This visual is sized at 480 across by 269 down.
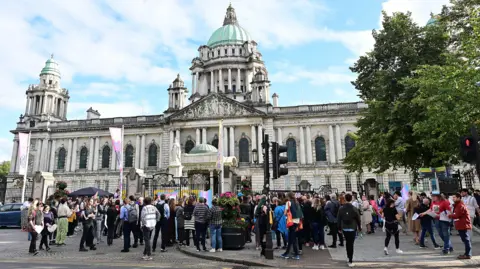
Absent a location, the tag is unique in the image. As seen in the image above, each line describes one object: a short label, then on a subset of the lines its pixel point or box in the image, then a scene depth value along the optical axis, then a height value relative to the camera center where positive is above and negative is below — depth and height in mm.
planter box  11633 -1293
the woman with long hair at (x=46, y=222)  11914 -672
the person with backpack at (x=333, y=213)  11901 -504
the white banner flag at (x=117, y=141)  26562 +4777
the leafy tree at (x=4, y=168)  80738 +8679
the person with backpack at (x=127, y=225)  11625 -795
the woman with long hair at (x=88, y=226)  12102 -837
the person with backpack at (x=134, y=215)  11602 -467
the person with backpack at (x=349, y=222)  8913 -634
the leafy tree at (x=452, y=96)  14758 +4582
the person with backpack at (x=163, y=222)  12086 -751
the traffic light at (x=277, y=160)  10625 +1245
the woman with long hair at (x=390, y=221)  10047 -697
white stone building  42469 +8907
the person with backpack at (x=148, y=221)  10312 -602
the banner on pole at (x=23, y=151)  30391 +4667
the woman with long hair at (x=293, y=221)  9859 -628
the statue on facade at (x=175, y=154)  27066 +3738
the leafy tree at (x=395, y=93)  19906 +6425
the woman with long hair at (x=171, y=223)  12885 -845
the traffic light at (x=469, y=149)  8500 +1199
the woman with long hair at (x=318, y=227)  11711 -967
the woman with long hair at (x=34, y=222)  11227 -633
